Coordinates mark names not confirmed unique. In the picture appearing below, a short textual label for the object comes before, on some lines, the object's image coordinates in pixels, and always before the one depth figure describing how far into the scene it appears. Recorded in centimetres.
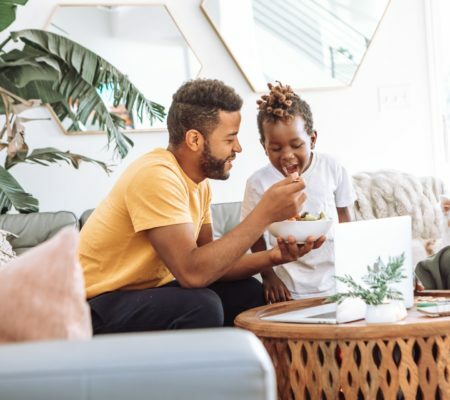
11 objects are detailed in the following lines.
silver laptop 201
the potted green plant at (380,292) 187
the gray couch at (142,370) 90
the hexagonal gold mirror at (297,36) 413
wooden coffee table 179
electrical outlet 426
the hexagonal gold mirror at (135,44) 393
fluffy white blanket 367
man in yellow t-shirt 225
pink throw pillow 106
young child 271
